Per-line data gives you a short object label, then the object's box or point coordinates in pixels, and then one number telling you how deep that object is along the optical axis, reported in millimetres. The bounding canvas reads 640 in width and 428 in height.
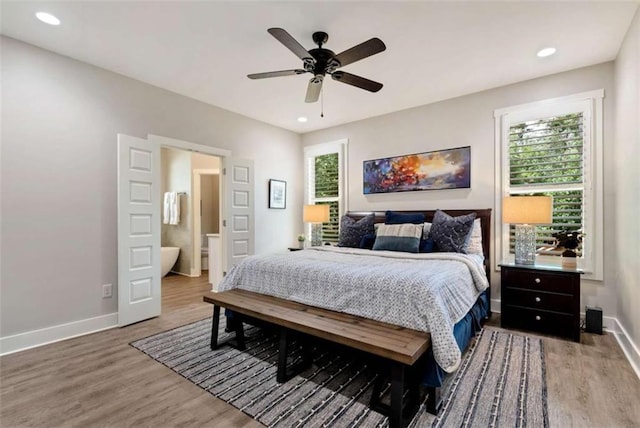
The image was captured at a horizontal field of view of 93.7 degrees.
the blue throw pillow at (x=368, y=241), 3873
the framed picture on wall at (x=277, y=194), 5105
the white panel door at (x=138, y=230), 3250
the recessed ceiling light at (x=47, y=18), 2341
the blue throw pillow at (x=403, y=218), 3818
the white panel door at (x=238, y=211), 4422
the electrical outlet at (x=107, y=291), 3193
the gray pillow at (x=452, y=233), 3291
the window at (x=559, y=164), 3096
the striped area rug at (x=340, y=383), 1728
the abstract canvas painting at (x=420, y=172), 3938
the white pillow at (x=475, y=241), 3385
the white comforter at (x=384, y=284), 1849
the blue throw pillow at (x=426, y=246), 3387
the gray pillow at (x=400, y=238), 3393
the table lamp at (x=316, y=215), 4801
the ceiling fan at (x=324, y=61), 2139
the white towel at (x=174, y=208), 6148
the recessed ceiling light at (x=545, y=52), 2815
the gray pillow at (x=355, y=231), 4066
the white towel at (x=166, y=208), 6293
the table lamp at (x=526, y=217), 2963
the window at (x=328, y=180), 5125
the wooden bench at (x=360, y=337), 1603
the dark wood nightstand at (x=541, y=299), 2771
